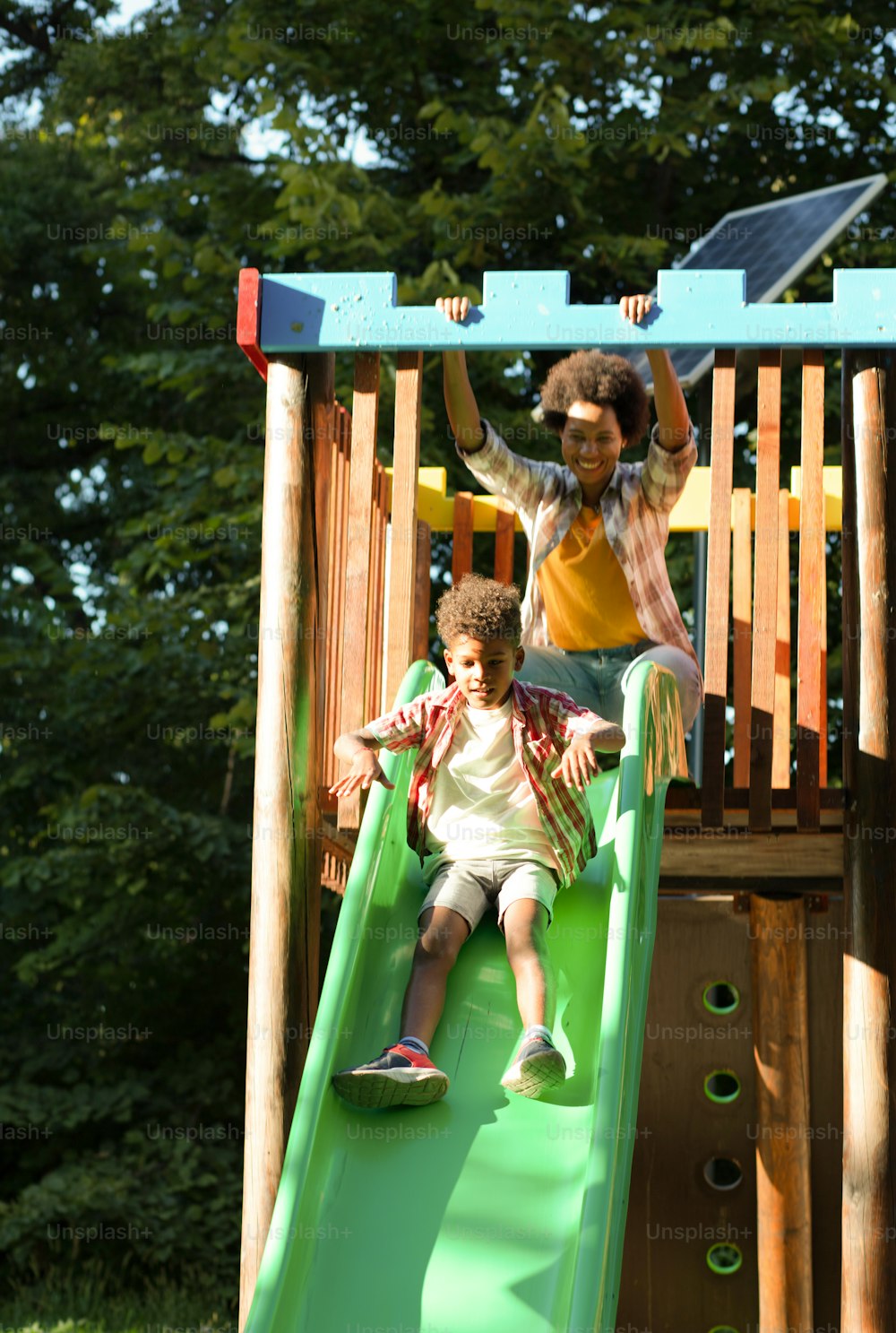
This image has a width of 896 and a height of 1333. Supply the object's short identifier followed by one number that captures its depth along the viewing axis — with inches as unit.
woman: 191.6
